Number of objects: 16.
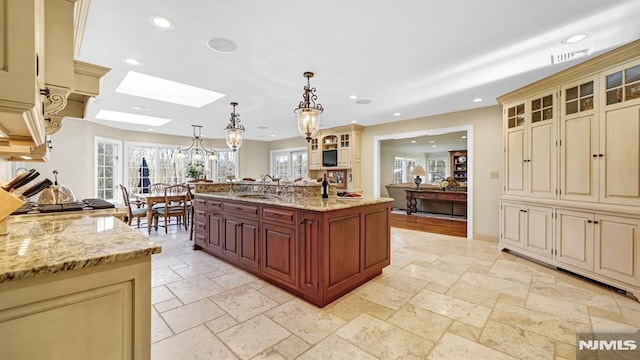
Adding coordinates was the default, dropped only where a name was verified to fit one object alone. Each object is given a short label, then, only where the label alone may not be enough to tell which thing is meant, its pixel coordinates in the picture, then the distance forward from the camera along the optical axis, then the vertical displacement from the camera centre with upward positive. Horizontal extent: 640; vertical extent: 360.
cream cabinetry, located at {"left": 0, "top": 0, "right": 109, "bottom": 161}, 0.77 +0.45
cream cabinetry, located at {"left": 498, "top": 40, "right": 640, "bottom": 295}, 2.54 +0.08
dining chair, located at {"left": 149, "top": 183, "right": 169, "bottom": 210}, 6.53 -0.29
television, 6.75 +0.54
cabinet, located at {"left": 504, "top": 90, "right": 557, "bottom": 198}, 3.33 +0.43
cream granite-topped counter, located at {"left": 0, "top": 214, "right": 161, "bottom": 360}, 0.81 -0.42
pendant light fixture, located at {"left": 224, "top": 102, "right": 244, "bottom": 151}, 4.27 +0.71
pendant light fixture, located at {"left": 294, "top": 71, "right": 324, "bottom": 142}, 3.11 +0.73
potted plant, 7.32 +0.20
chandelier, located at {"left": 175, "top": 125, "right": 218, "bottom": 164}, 7.83 +0.88
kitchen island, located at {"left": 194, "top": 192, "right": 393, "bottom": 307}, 2.32 -0.66
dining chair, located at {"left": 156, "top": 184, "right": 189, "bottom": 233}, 5.13 -0.58
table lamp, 8.23 +0.17
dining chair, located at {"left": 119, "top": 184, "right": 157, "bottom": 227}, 4.98 -0.68
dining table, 5.01 -0.42
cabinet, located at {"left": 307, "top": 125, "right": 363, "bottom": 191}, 6.39 +0.63
